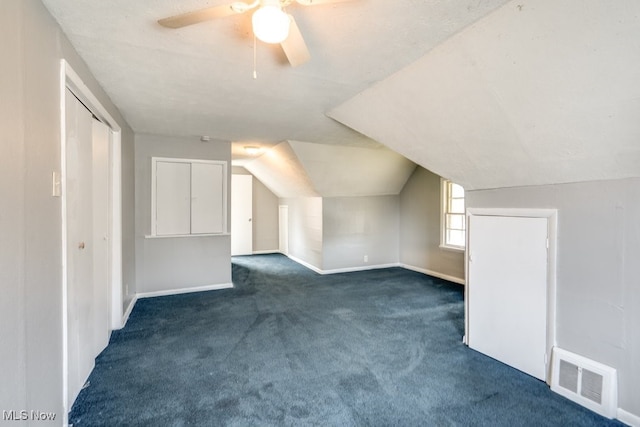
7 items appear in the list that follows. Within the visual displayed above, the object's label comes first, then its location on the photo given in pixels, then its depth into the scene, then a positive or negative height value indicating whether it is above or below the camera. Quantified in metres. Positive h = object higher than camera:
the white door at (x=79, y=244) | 1.97 -0.24
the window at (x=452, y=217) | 5.32 -0.10
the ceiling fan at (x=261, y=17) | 1.32 +0.87
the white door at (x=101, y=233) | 2.70 -0.21
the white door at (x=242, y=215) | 7.94 -0.11
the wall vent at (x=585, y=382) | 1.92 -1.13
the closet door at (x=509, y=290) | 2.35 -0.65
